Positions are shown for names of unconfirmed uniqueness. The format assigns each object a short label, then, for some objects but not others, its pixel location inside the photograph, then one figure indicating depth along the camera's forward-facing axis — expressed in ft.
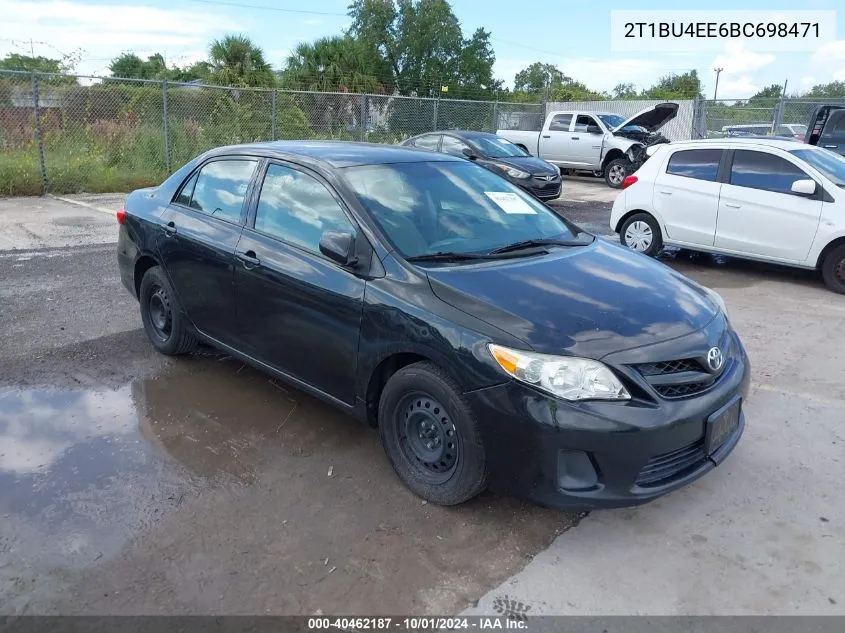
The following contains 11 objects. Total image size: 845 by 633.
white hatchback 23.72
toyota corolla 9.34
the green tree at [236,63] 78.38
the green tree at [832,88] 127.17
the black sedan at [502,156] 43.14
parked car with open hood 57.36
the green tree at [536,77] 252.62
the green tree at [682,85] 191.38
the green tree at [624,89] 192.85
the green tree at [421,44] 177.37
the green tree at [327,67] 103.76
